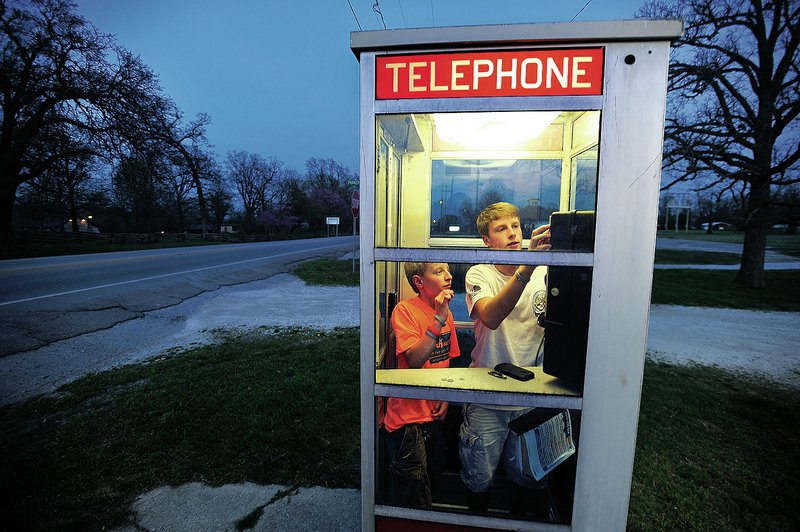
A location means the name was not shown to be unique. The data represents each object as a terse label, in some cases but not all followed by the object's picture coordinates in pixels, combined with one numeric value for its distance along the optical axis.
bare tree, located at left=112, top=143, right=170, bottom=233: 17.67
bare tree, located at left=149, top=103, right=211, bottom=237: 18.44
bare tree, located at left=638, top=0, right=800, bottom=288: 10.24
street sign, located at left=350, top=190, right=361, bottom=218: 11.86
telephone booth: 1.61
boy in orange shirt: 2.32
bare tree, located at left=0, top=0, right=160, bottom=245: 17.30
